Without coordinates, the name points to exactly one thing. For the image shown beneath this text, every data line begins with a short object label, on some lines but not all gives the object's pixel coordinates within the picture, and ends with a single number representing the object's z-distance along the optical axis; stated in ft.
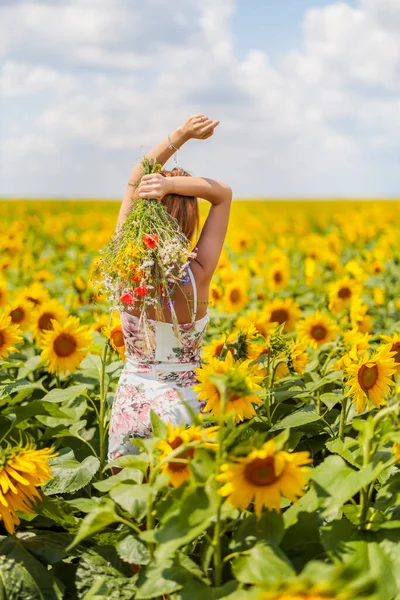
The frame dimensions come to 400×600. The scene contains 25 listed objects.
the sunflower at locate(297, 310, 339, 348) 14.71
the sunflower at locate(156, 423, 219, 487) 7.16
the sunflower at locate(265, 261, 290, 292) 22.15
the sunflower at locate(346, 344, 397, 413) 9.57
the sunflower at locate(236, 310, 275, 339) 13.73
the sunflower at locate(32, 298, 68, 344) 14.37
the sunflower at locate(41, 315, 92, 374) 12.53
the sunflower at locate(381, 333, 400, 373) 10.77
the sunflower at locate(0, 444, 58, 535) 7.63
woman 9.77
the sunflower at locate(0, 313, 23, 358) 11.70
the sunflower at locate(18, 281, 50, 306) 15.64
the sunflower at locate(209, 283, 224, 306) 18.33
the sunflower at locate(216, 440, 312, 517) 6.45
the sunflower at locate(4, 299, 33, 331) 14.48
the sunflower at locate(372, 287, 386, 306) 20.53
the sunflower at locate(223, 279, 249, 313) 18.40
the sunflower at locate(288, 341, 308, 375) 11.32
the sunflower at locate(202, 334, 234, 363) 11.26
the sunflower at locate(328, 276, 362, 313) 17.89
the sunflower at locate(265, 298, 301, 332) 16.16
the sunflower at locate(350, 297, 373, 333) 15.56
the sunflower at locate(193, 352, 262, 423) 8.69
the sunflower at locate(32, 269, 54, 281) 22.04
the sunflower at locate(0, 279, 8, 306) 16.84
